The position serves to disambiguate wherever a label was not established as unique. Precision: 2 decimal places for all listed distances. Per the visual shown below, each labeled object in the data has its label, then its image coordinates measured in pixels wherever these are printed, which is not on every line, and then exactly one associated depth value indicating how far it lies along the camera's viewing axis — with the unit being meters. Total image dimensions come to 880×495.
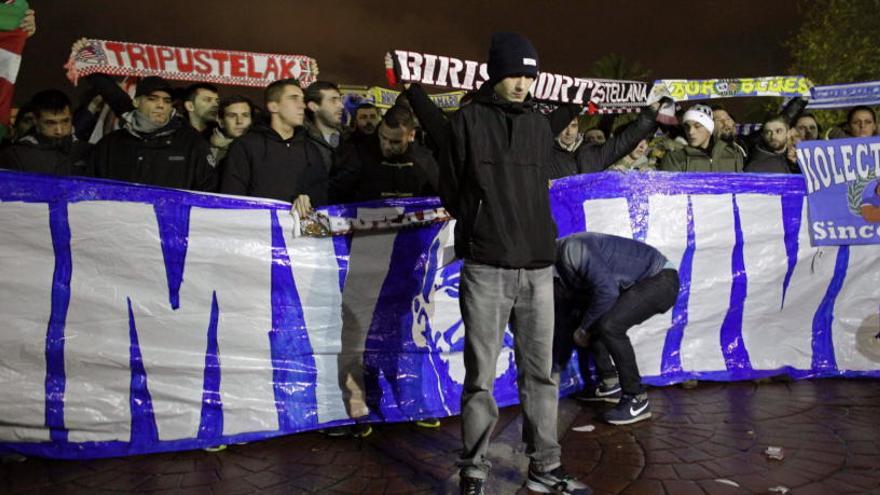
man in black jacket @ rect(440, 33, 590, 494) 3.22
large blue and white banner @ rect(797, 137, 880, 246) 5.52
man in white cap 6.06
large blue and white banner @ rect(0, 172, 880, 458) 4.01
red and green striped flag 4.25
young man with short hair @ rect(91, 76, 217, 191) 4.72
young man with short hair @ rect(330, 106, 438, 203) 5.03
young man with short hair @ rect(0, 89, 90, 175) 4.90
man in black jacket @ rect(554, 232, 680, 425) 4.50
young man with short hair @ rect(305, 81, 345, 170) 5.47
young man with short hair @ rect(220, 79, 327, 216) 4.60
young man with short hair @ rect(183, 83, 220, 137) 6.39
